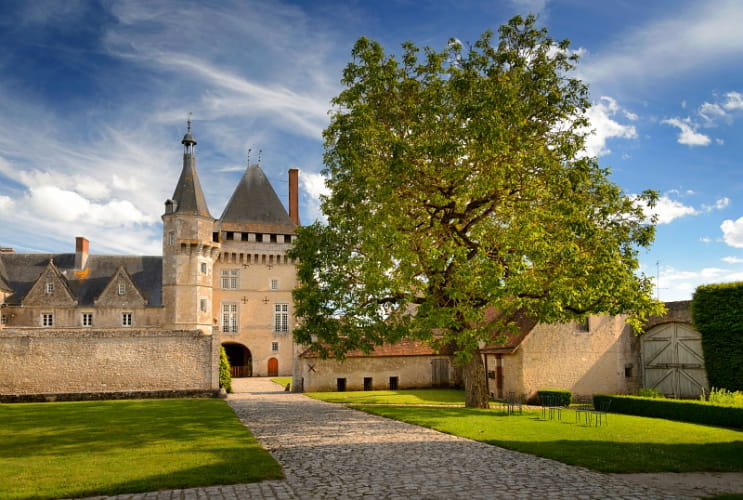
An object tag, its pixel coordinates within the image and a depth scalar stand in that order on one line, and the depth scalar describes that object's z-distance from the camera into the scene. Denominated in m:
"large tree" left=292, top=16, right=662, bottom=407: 17.12
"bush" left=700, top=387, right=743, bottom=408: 18.60
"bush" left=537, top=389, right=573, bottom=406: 23.77
